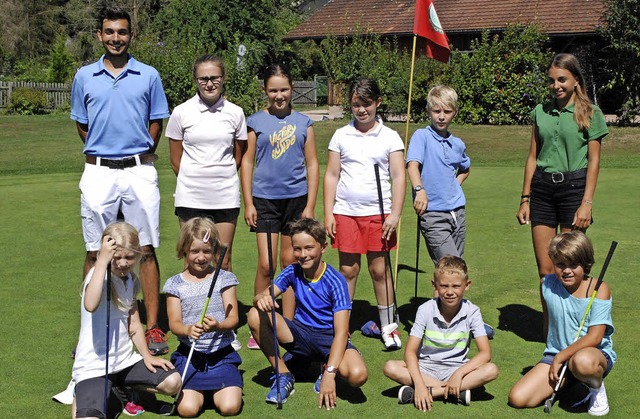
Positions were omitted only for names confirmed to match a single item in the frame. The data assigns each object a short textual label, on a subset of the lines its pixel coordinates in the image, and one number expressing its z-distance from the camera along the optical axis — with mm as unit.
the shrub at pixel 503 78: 23984
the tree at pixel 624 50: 22516
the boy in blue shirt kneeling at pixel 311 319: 4969
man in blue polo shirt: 5730
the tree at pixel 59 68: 33938
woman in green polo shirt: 5875
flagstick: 6295
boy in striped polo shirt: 4879
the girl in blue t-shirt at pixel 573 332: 4781
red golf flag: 7344
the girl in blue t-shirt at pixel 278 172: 6082
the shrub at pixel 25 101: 28750
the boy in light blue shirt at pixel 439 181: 6113
